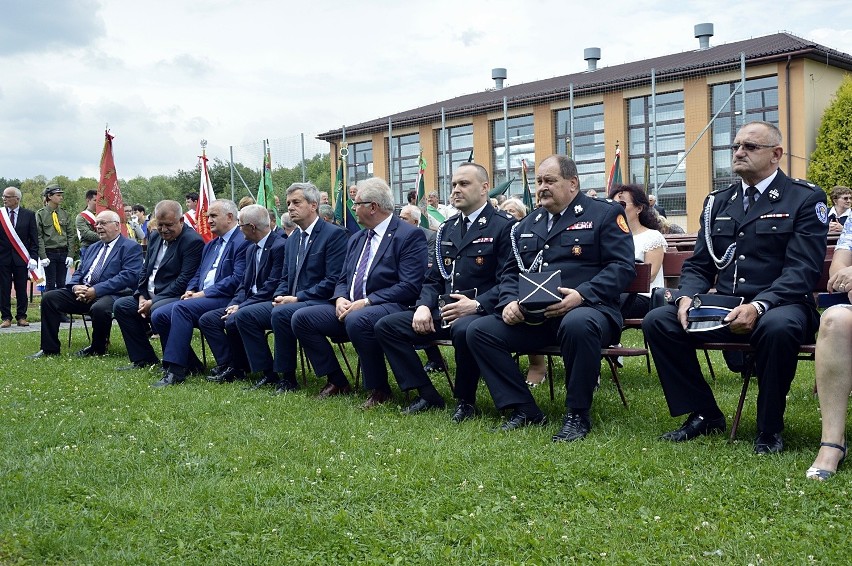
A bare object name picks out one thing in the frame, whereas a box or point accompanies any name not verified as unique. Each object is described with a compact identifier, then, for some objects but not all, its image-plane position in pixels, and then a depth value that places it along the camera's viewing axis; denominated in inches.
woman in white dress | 282.5
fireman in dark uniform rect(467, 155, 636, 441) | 209.8
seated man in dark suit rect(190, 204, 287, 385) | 325.7
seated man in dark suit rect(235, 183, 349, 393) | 297.1
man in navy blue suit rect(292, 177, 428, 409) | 264.8
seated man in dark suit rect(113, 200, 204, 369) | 363.6
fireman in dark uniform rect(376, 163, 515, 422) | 248.5
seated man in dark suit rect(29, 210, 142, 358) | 388.8
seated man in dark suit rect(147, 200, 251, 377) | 327.3
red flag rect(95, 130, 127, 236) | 525.3
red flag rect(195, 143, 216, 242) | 573.6
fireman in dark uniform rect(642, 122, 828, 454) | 182.4
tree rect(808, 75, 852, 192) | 869.8
